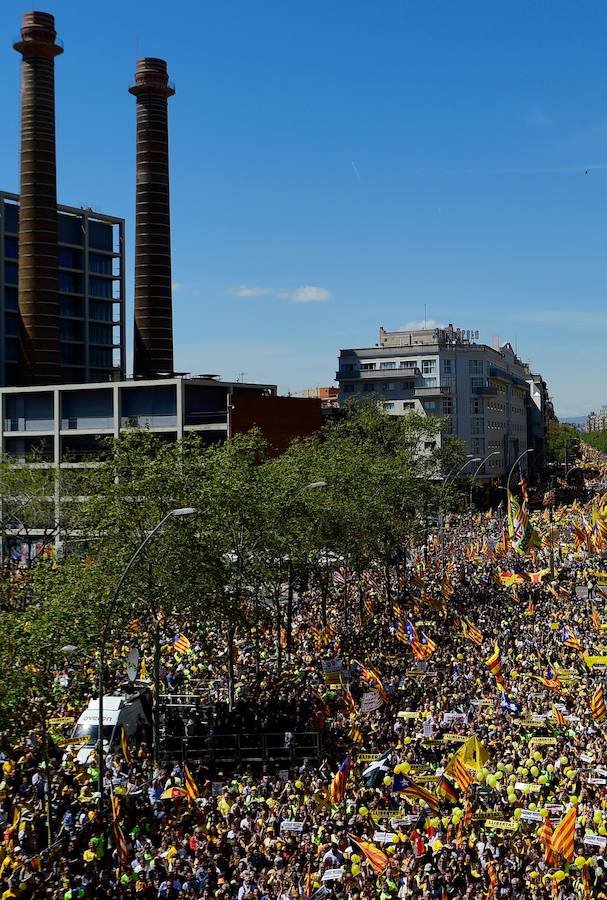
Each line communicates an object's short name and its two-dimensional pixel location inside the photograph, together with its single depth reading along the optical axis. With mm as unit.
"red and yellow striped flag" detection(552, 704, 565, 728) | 27203
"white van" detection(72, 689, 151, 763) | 28505
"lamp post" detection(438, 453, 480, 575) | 64325
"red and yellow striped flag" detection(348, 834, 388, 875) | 19031
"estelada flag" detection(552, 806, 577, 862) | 18891
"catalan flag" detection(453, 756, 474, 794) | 22438
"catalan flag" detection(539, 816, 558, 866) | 19094
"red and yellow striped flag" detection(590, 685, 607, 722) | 27547
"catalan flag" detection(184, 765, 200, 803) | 23453
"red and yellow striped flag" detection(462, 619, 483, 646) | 36594
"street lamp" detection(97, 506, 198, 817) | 22906
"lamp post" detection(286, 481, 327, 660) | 41253
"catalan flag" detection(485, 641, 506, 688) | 30623
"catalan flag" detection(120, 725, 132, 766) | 26578
